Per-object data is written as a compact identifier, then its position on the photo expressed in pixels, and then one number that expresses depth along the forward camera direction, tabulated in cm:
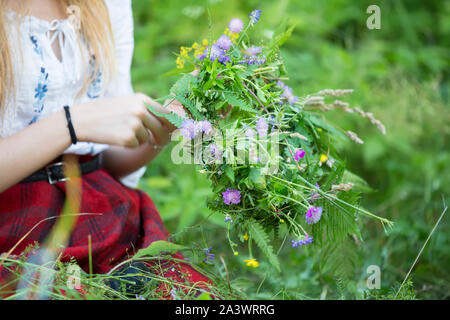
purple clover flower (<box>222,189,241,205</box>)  206
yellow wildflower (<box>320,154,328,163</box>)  218
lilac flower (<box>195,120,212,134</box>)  205
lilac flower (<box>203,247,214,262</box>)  219
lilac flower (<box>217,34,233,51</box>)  209
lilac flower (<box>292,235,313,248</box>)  207
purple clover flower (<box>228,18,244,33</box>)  212
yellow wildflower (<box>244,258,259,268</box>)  211
